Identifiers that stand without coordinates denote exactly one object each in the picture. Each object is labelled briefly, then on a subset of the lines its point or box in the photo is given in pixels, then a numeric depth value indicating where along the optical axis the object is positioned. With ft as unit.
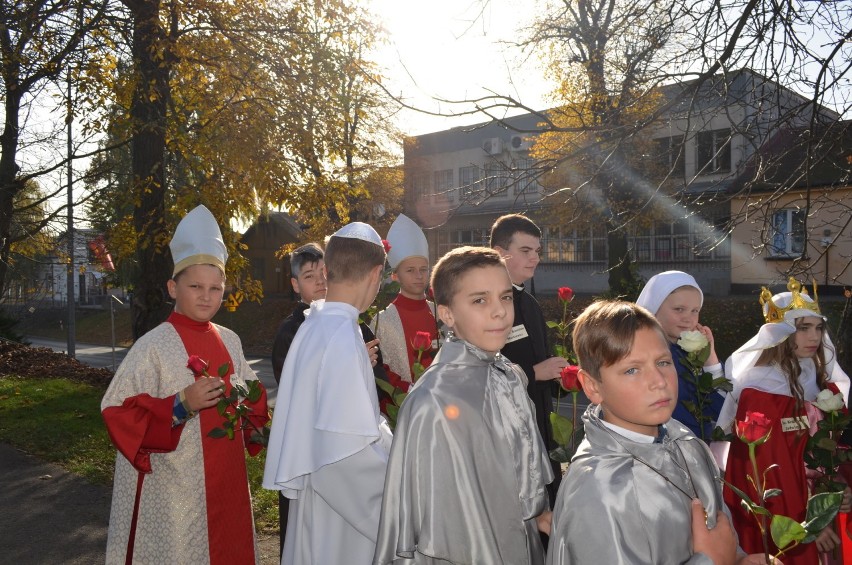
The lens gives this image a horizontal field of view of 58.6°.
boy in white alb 9.55
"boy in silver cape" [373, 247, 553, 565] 8.34
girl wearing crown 14.35
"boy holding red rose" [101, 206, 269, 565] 12.27
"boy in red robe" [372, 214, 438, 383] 17.61
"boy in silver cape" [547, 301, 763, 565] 7.25
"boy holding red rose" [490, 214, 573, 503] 14.60
